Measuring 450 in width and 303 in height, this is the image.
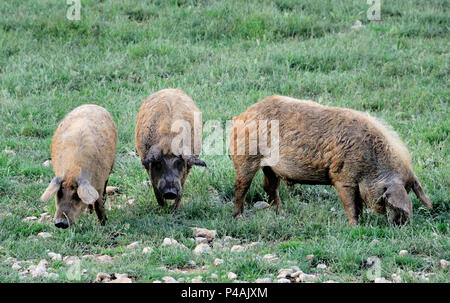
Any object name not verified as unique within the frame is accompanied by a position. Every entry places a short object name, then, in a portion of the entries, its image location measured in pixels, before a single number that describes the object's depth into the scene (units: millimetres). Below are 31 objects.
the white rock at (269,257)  14242
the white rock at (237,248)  14961
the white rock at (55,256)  14539
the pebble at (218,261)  14035
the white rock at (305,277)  13120
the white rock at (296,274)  13359
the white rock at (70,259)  14370
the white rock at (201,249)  14827
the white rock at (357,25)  28739
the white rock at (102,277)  13141
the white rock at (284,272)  13352
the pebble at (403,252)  14258
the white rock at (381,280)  12975
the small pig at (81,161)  15969
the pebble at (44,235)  15937
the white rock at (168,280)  12955
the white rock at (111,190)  19234
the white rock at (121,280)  12945
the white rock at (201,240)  15686
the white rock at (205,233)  16069
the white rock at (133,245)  15255
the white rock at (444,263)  13852
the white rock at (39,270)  13422
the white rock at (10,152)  20906
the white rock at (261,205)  18172
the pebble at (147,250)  14675
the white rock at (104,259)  14492
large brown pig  15937
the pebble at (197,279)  12992
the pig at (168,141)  17281
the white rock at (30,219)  17039
